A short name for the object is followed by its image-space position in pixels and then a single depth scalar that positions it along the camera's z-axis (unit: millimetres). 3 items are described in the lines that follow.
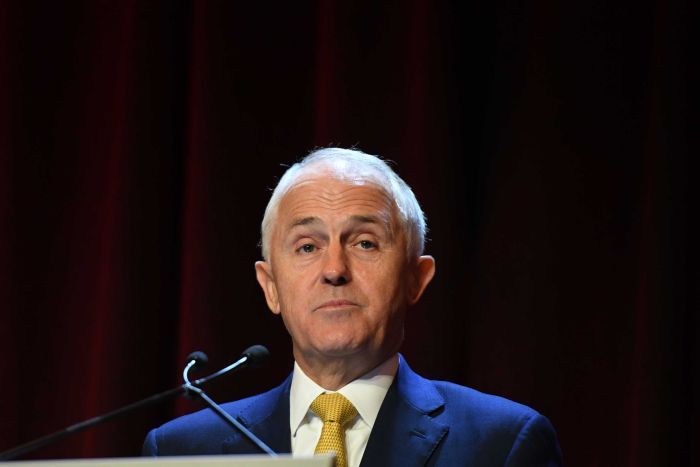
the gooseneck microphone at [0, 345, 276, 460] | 3929
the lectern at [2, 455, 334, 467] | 3716
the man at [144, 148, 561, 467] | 4157
